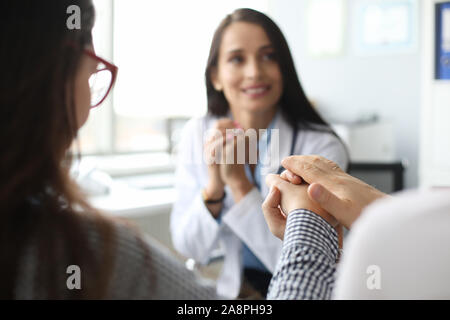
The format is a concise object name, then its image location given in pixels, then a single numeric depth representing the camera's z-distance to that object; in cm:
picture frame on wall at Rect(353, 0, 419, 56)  185
